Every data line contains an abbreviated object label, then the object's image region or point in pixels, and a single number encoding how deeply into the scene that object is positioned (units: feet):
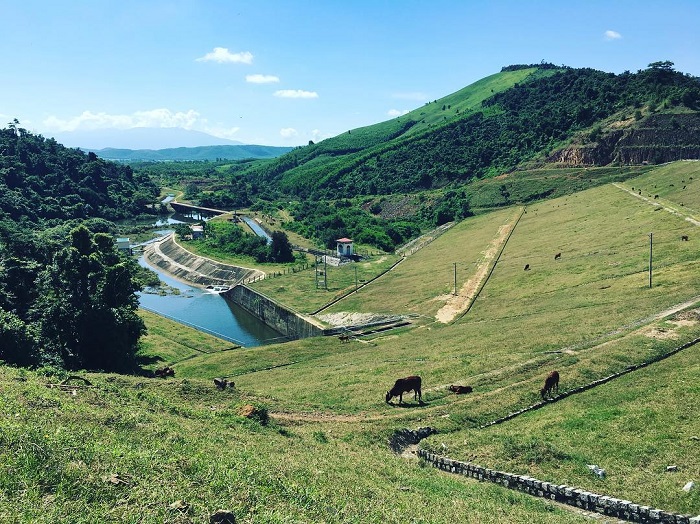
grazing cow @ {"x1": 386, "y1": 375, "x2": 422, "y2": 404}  97.45
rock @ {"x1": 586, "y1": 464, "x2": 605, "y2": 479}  62.71
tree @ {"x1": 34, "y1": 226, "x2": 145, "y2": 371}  148.66
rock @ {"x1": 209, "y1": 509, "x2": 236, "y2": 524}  42.55
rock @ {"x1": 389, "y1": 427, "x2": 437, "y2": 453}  79.66
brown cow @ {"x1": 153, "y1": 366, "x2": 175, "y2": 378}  142.10
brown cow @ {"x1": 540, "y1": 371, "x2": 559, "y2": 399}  91.86
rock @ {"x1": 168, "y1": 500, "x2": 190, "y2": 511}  43.68
